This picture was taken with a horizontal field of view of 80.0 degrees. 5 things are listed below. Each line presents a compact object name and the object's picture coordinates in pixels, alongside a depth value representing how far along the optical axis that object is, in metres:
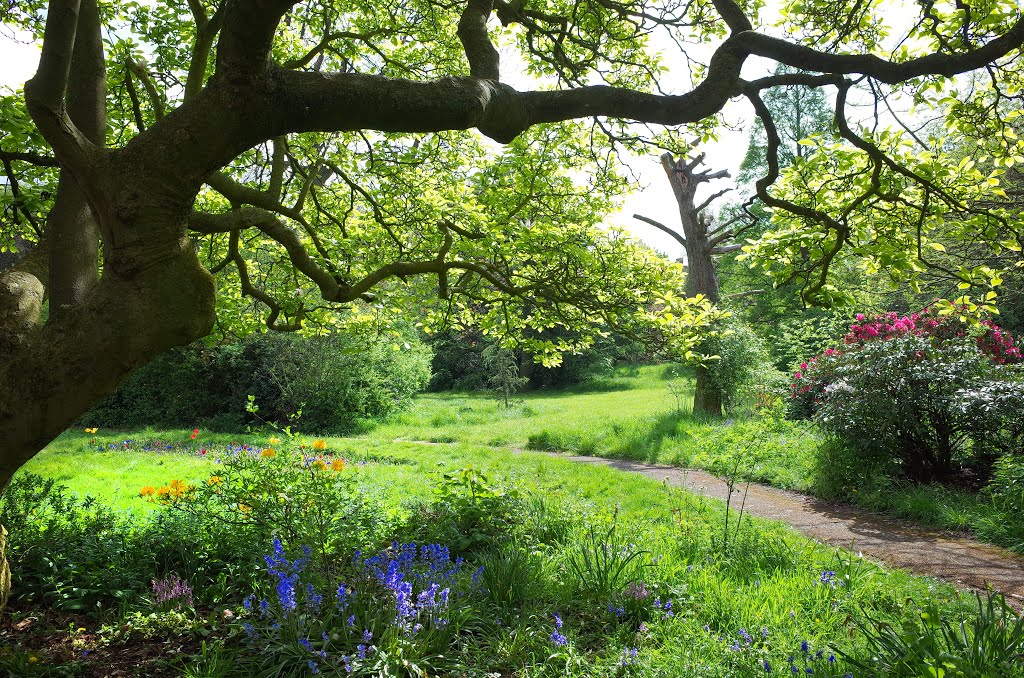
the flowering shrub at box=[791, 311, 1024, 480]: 7.41
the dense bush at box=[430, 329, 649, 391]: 28.52
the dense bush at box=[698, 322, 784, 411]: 14.16
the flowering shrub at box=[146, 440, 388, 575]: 4.02
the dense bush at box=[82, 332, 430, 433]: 17.45
